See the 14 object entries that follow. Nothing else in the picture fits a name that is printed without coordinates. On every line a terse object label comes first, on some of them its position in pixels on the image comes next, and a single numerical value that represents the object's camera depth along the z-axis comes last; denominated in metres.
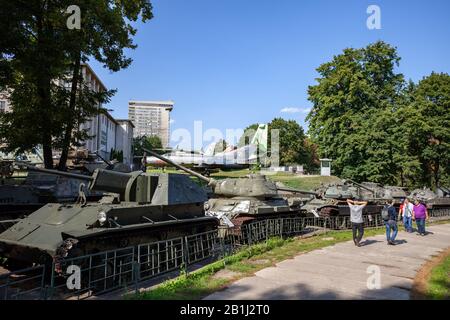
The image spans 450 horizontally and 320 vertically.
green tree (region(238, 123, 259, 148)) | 67.94
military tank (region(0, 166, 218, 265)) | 7.16
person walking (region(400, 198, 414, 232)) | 15.41
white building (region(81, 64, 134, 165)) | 55.53
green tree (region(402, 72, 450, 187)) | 33.44
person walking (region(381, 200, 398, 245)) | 12.01
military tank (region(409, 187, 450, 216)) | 25.20
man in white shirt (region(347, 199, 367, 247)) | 11.32
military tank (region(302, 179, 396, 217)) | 16.73
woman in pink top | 14.70
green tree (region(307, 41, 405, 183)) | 30.61
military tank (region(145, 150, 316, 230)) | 12.29
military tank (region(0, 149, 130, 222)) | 12.95
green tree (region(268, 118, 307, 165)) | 62.25
